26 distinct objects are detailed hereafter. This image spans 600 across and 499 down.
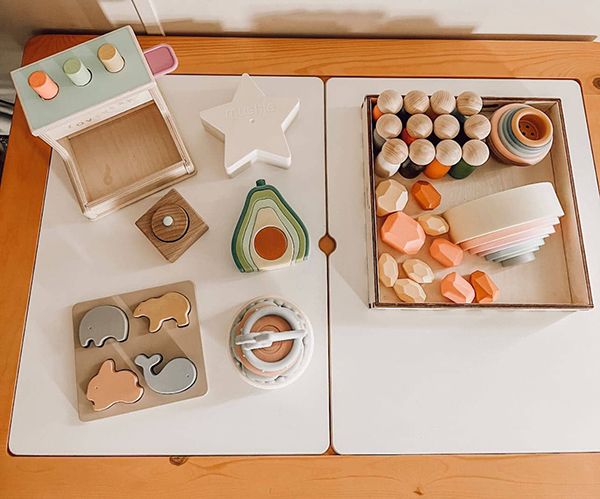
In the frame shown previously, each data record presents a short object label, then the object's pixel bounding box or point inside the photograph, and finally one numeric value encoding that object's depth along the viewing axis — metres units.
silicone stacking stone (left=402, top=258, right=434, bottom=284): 0.75
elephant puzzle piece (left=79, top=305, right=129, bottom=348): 0.73
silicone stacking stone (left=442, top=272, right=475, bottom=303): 0.75
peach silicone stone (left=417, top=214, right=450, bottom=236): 0.77
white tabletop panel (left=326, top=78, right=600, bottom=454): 0.73
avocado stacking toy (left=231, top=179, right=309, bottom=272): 0.75
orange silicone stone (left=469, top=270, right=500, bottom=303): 0.75
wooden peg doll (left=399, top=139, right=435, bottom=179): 0.73
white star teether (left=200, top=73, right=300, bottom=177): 0.78
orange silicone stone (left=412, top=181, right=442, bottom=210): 0.78
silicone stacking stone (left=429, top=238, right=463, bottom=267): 0.76
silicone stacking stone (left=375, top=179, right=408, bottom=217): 0.77
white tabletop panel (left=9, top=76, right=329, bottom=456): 0.72
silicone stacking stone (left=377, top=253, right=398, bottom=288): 0.75
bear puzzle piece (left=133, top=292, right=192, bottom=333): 0.74
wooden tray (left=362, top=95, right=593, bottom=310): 0.76
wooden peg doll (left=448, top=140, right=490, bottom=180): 0.74
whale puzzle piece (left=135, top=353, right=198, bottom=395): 0.72
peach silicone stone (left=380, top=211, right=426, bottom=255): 0.76
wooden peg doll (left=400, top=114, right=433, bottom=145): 0.74
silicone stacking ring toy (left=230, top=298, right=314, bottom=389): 0.69
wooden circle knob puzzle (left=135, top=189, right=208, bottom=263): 0.77
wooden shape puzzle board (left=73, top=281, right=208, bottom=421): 0.72
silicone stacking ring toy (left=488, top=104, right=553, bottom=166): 0.76
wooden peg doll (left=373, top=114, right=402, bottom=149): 0.75
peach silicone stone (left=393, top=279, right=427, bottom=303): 0.74
